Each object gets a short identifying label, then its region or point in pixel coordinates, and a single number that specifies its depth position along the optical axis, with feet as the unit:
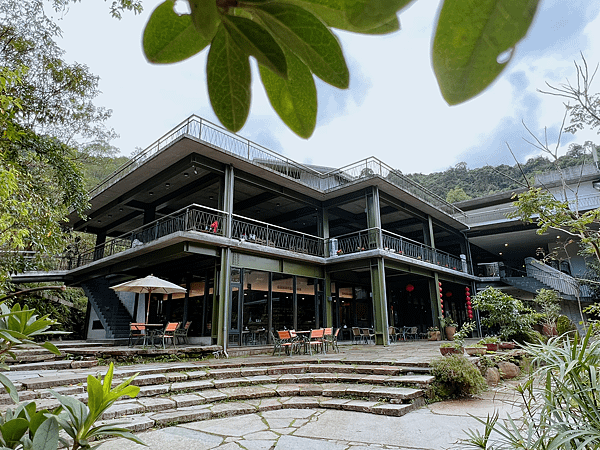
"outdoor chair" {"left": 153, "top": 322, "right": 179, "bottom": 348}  27.57
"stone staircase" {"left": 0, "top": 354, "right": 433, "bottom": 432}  12.92
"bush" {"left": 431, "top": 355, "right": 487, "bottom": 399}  14.61
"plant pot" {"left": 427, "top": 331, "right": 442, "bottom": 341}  38.37
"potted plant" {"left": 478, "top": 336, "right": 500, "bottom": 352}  20.42
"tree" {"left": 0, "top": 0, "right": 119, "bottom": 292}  17.66
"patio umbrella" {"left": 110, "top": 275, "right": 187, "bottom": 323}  25.67
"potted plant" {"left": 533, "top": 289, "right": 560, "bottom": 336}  27.12
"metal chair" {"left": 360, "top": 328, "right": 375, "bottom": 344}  34.99
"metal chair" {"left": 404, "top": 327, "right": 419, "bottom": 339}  40.80
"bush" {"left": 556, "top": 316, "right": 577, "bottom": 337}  29.61
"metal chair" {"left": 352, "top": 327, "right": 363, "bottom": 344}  36.27
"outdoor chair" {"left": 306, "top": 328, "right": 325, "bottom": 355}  25.63
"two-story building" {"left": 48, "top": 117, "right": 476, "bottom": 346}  27.68
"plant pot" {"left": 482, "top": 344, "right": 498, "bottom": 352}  20.31
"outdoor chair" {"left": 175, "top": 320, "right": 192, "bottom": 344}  31.30
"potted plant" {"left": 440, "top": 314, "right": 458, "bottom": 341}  38.34
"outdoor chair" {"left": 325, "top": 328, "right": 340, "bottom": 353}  28.07
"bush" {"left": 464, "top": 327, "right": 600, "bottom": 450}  4.67
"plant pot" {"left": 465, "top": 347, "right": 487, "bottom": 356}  18.74
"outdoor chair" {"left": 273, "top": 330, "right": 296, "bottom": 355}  25.53
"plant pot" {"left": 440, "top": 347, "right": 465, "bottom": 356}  18.28
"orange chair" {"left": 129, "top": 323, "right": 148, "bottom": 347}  27.07
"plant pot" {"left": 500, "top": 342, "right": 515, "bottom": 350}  22.09
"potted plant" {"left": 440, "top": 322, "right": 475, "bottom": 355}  18.30
